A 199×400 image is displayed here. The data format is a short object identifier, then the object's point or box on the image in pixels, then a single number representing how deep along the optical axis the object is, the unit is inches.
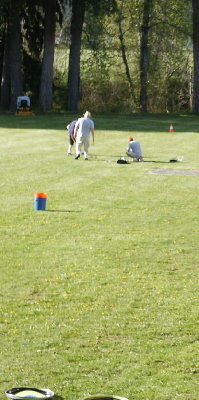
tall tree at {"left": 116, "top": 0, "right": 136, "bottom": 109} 2610.7
